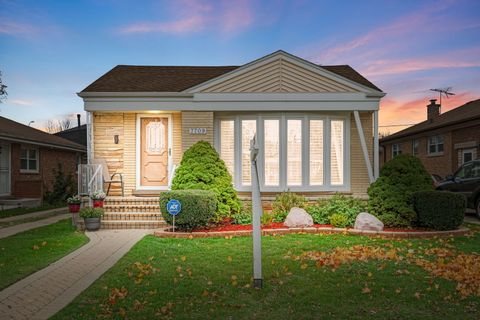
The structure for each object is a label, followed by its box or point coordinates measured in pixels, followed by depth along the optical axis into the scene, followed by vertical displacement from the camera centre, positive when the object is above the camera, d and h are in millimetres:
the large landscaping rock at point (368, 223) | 9047 -1203
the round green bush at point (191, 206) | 8922 -792
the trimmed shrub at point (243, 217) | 10164 -1192
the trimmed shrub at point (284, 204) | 10375 -887
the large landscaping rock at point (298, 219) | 9453 -1159
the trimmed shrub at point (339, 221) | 9484 -1209
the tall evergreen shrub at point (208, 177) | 9984 -158
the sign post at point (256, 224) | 5082 -701
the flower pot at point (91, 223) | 9731 -1256
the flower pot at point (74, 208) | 10336 -937
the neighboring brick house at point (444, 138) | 18625 +1724
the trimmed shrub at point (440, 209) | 9141 -901
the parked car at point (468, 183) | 12625 -442
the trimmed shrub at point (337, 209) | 9818 -994
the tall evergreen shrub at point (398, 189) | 9445 -464
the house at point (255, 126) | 11820 +1376
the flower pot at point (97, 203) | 10336 -813
